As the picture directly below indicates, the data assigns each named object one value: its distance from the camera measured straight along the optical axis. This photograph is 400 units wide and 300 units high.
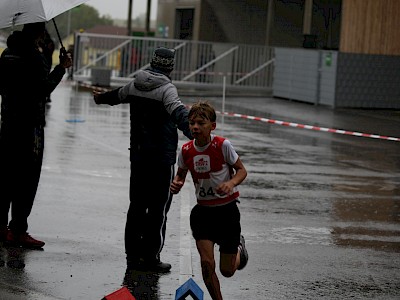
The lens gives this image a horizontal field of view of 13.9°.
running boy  11.56
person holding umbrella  14.44
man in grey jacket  13.65
